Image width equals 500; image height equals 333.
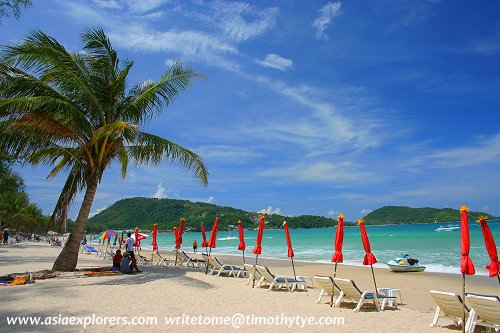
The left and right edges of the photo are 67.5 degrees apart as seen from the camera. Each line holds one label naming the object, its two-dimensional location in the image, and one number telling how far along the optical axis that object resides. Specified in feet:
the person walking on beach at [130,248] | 39.78
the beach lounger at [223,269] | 41.83
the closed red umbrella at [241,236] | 40.81
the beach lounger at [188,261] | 52.65
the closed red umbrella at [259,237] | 36.34
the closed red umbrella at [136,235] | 62.91
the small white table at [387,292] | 24.95
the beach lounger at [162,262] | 56.51
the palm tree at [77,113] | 31.55
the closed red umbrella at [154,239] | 63.17
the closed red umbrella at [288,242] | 34.74
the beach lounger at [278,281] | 31.78
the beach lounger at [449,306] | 18.75
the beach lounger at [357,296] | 23.60
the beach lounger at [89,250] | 84.17
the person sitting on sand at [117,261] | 39.65
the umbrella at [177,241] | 53.10
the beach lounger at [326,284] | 25.83
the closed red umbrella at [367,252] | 25.26
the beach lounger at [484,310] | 17.44
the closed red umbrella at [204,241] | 48.94
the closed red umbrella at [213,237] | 42.63
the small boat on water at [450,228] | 264.76
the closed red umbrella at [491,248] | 17.88
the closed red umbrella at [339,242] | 26.48
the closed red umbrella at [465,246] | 16.93
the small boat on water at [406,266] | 53.72
